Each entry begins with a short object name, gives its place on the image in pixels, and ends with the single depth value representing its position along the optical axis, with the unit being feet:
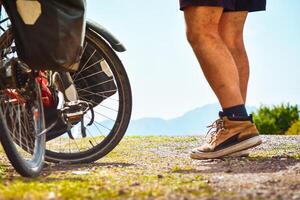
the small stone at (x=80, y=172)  12.43
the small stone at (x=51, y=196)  8.64
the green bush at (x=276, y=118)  41.78
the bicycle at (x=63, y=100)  13.07
